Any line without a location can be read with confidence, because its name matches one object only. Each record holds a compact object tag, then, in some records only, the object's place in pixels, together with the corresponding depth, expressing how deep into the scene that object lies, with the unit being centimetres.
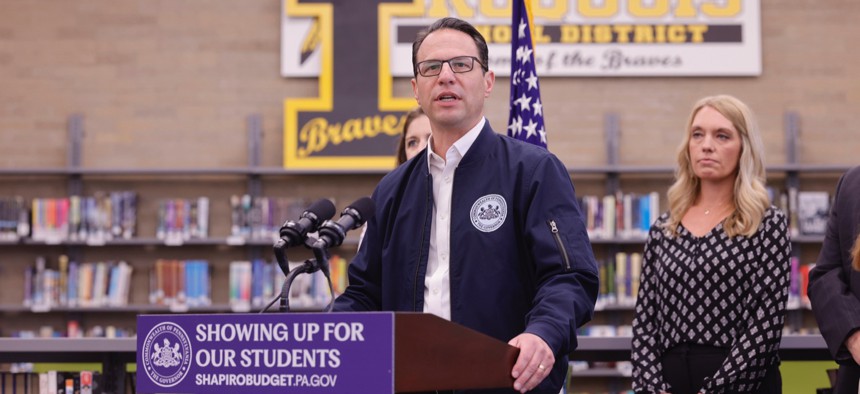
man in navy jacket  363
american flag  519
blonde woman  430
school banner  1032
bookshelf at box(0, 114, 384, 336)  1042
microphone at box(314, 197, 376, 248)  343
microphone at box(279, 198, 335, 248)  342
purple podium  323
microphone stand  340
